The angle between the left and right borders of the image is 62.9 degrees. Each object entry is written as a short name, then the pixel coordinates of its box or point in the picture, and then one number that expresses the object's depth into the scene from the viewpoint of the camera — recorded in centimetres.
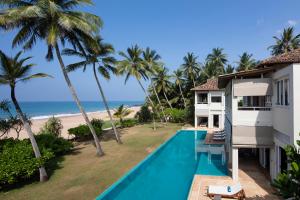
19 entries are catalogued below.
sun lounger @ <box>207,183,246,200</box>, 1103
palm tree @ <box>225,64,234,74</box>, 5111
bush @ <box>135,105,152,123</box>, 4372
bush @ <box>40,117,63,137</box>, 2462
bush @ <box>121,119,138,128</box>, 3747
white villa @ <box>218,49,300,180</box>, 1043
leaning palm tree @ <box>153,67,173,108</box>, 4584
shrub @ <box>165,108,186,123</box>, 4085
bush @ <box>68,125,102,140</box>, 2620
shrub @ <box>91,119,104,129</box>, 2937
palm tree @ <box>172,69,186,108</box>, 4690
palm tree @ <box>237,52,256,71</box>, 5262
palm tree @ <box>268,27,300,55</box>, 4303
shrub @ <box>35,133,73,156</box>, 1815
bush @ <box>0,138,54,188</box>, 1204
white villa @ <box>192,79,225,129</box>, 3403
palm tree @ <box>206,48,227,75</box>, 5512
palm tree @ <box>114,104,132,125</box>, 3612
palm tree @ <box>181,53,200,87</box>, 4704
